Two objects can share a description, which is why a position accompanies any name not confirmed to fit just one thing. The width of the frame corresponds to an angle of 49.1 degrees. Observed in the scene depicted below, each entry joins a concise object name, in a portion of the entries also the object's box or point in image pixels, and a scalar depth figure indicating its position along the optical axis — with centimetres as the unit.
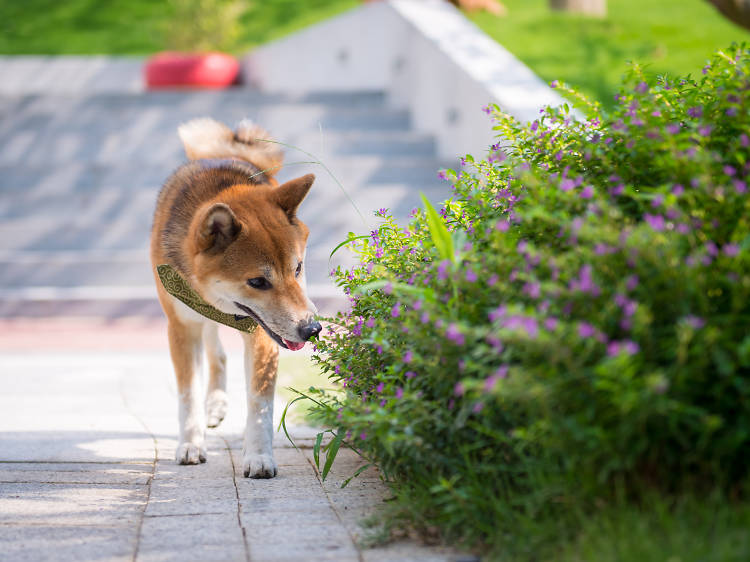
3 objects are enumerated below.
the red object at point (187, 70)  1459
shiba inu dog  369
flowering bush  219
